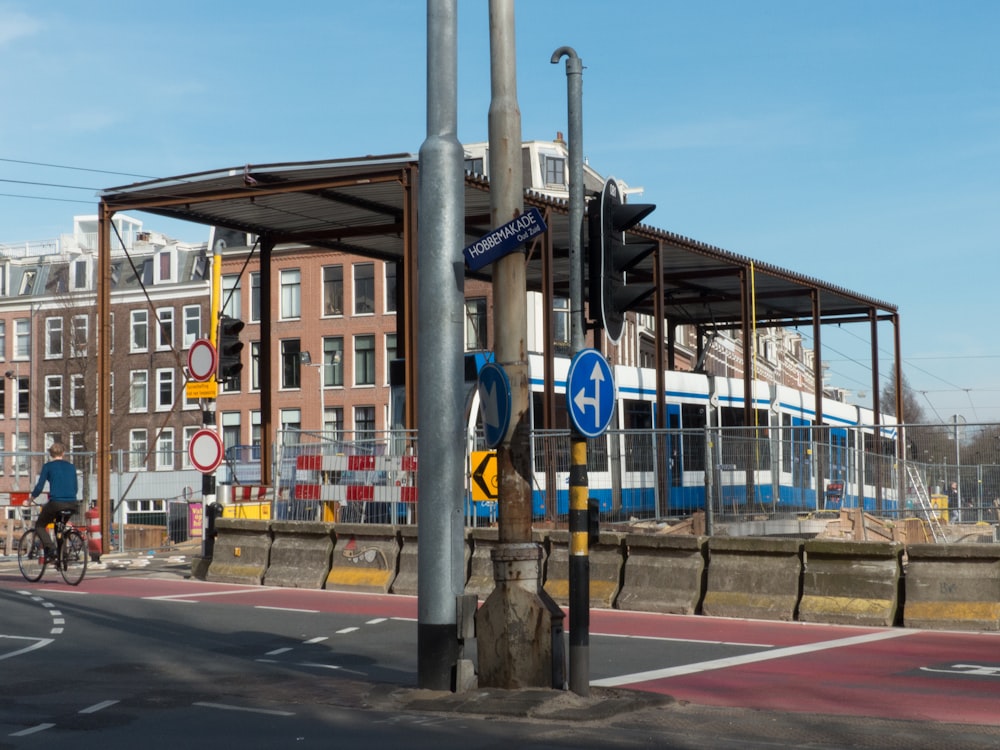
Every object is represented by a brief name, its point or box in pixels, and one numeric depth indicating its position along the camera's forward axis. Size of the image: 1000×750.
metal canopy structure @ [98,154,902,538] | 25.30
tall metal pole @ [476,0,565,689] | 9.45
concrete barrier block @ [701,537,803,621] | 15.36
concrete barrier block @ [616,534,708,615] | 16.03
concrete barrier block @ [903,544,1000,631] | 14.34
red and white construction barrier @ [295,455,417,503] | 21.72
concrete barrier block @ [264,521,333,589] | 19.41
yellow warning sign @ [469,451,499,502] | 18.11
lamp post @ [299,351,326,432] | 64.69
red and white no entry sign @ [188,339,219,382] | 19.23
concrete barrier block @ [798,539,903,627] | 14.82
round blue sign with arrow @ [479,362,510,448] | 9.46
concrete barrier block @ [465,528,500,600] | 17.67
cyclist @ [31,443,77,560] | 19.17
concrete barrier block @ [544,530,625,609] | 16.73
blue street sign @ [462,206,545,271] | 9.27
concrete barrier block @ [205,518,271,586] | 20.03
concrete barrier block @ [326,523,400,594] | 18.73
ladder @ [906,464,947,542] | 21.39
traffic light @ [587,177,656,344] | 9.47
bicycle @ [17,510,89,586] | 19.34
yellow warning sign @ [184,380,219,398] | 19.34
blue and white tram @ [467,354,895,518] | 19.92
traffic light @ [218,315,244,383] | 19.38
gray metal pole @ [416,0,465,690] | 9.78
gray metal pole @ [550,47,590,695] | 9.24
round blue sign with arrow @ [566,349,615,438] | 9.27
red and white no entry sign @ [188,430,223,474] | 19.42
